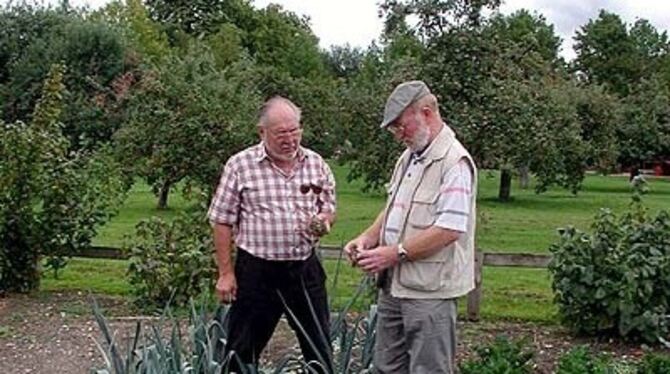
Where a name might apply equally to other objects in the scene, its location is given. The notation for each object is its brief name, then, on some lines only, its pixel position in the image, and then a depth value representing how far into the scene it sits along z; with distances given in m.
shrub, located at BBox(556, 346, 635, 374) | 4.81
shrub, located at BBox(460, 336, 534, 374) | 4.78
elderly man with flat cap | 3.76
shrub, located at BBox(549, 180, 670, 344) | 6.53
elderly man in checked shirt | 4.37
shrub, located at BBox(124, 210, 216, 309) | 7.27
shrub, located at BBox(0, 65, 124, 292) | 7.97
